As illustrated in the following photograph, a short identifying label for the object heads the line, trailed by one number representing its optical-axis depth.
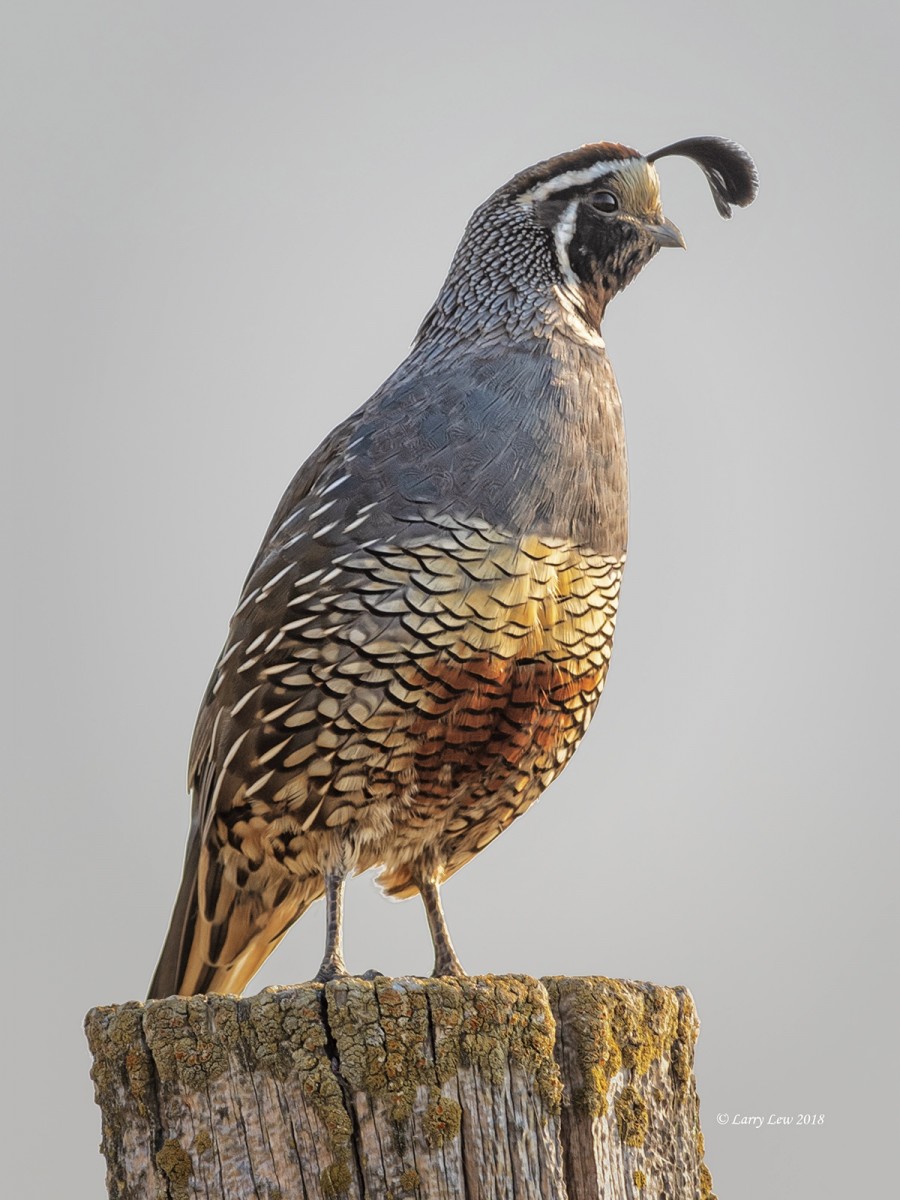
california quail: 8.34
